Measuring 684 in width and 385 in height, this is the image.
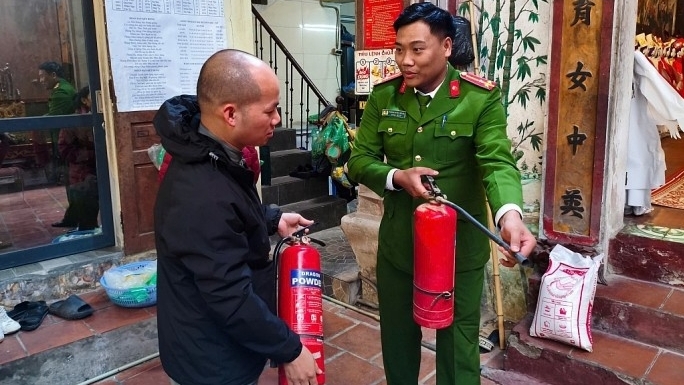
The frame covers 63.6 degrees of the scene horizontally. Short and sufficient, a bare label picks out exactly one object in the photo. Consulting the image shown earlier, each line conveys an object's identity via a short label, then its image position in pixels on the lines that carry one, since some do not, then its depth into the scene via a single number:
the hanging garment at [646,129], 3.76
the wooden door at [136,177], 4.31
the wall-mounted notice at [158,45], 4.12
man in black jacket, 1.52
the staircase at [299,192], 6.06
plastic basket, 3.94
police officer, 2.18
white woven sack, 3.26
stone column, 4.23
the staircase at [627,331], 3.13
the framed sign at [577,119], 3.35
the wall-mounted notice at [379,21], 4.11
